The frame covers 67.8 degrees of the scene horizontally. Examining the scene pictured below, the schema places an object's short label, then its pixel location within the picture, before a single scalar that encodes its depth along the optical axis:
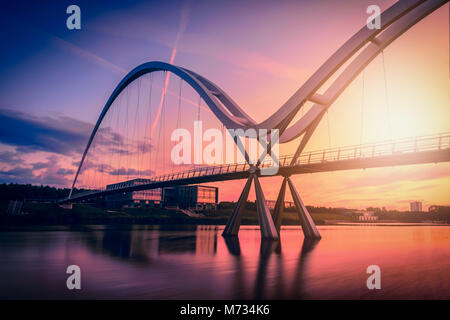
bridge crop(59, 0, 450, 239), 22.81
